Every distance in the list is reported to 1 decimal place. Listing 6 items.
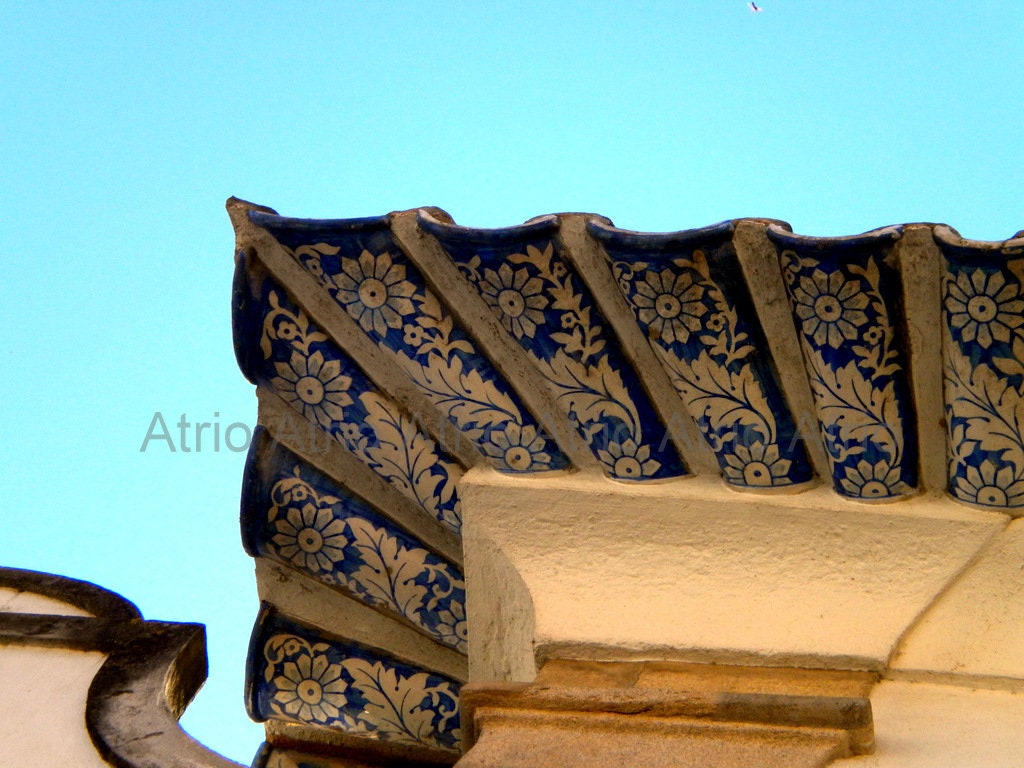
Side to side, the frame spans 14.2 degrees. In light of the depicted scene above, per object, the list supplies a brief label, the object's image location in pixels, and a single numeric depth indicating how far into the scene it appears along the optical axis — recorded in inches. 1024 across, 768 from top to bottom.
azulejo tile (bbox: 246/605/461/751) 235.0
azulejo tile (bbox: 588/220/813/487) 221.7
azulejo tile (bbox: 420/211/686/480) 224.4
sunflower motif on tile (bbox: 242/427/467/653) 230.6
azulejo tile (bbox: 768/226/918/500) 219.5
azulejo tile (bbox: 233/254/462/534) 228.1
